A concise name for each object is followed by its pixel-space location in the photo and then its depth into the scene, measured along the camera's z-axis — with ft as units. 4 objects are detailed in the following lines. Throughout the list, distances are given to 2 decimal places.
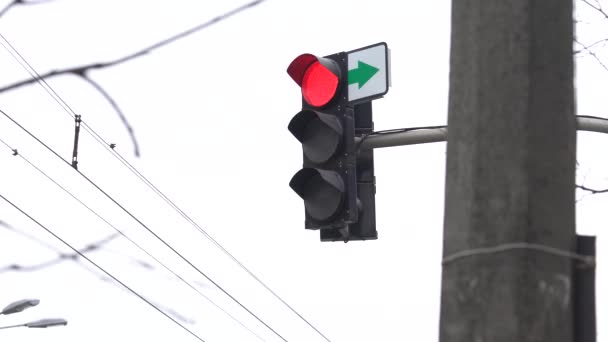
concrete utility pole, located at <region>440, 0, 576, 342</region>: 20.93
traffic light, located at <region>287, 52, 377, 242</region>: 45.83
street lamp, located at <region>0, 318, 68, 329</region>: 96.89
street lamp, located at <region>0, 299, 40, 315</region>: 45.15
